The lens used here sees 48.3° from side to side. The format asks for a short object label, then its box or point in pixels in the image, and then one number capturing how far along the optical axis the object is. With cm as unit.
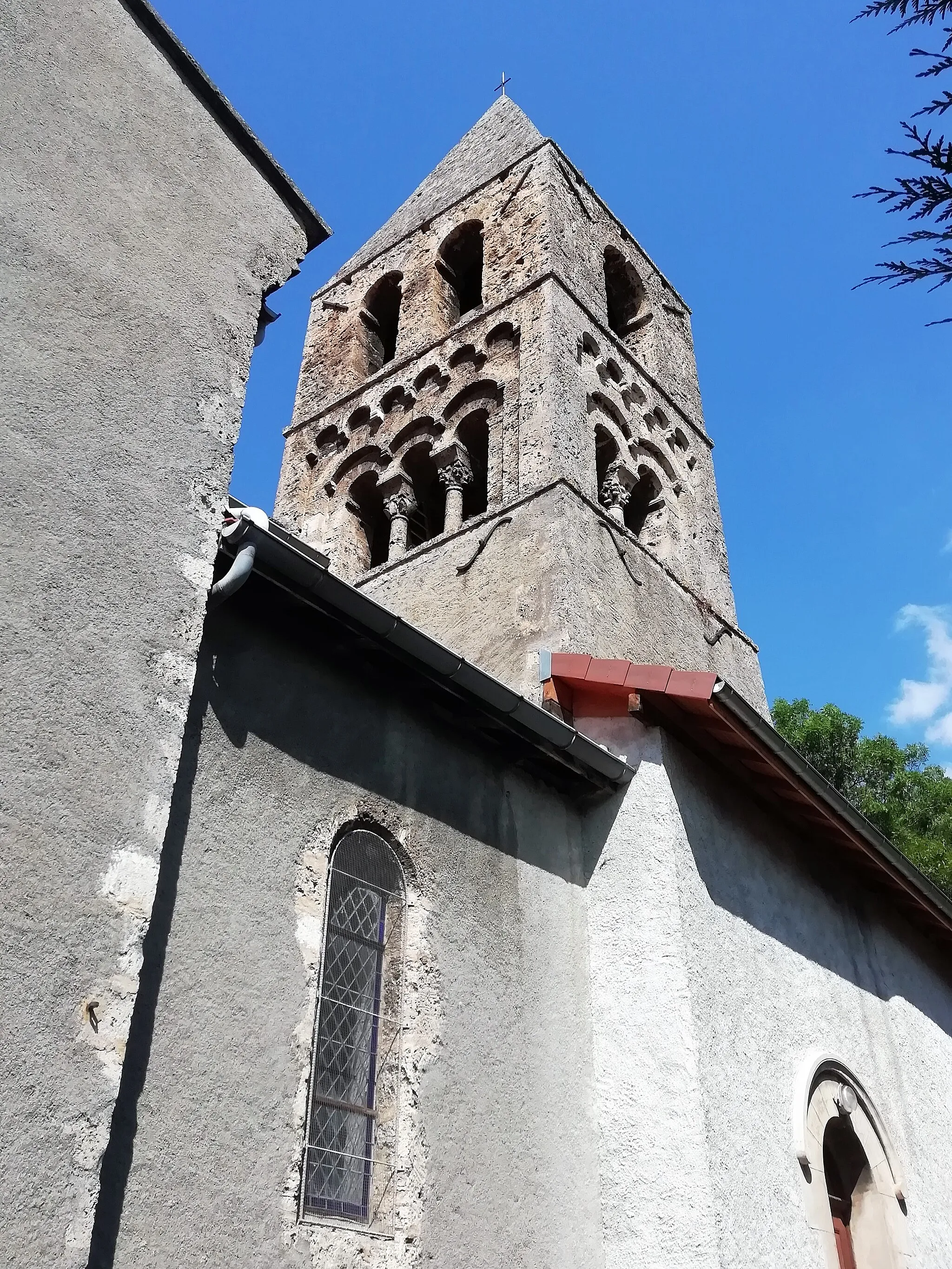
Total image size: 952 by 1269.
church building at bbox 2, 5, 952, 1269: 405
